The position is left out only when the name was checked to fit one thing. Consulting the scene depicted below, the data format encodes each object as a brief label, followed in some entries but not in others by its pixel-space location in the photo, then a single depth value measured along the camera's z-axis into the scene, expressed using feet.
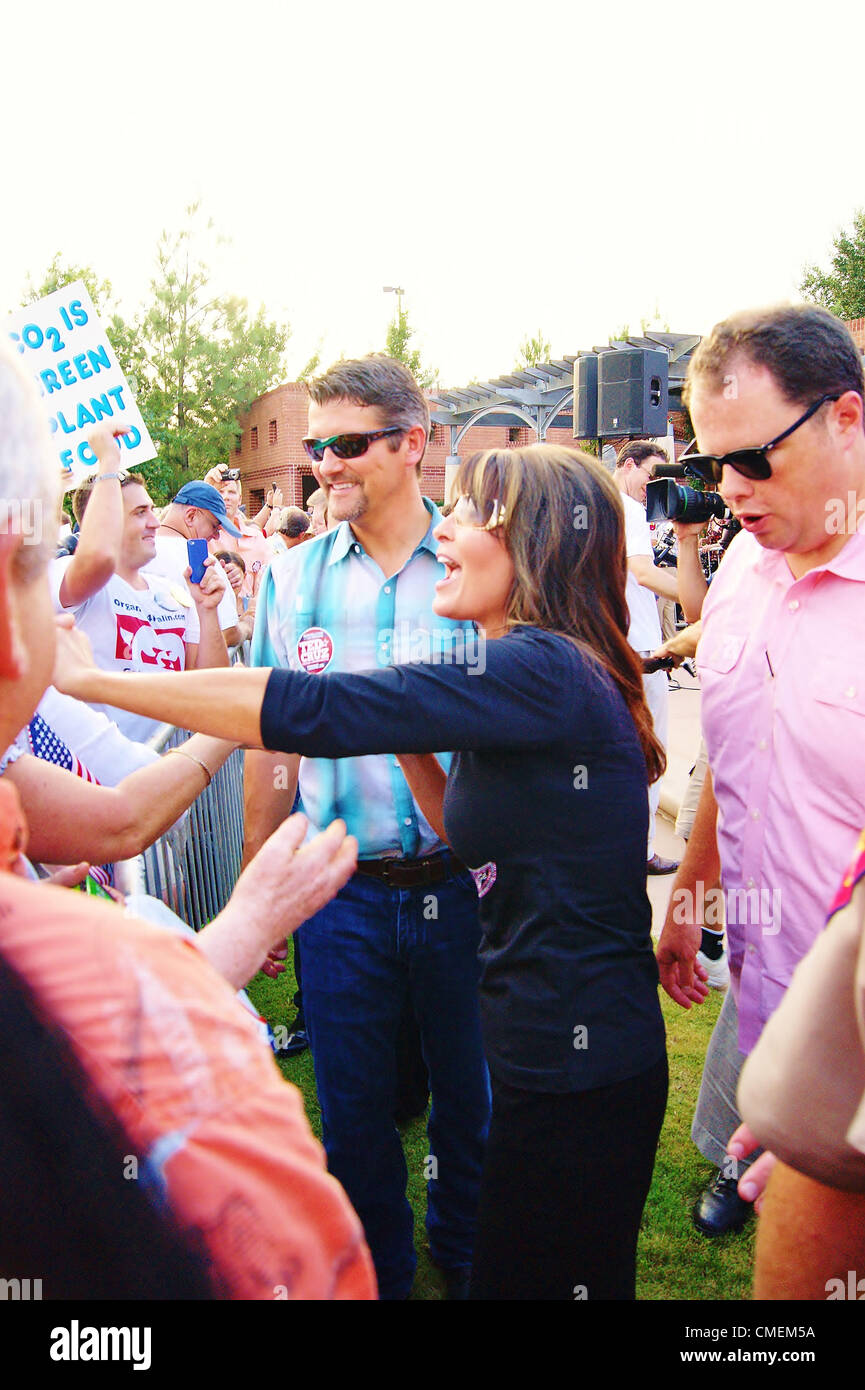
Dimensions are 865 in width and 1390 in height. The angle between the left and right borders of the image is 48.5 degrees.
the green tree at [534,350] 133.28
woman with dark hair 5.41
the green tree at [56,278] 115.03
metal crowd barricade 10.59
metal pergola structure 49.80
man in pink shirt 6.46
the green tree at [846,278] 101.71
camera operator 18.43
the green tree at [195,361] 129.70
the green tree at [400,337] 80.33
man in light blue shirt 8.41
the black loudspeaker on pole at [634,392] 27.04
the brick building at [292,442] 112.27
